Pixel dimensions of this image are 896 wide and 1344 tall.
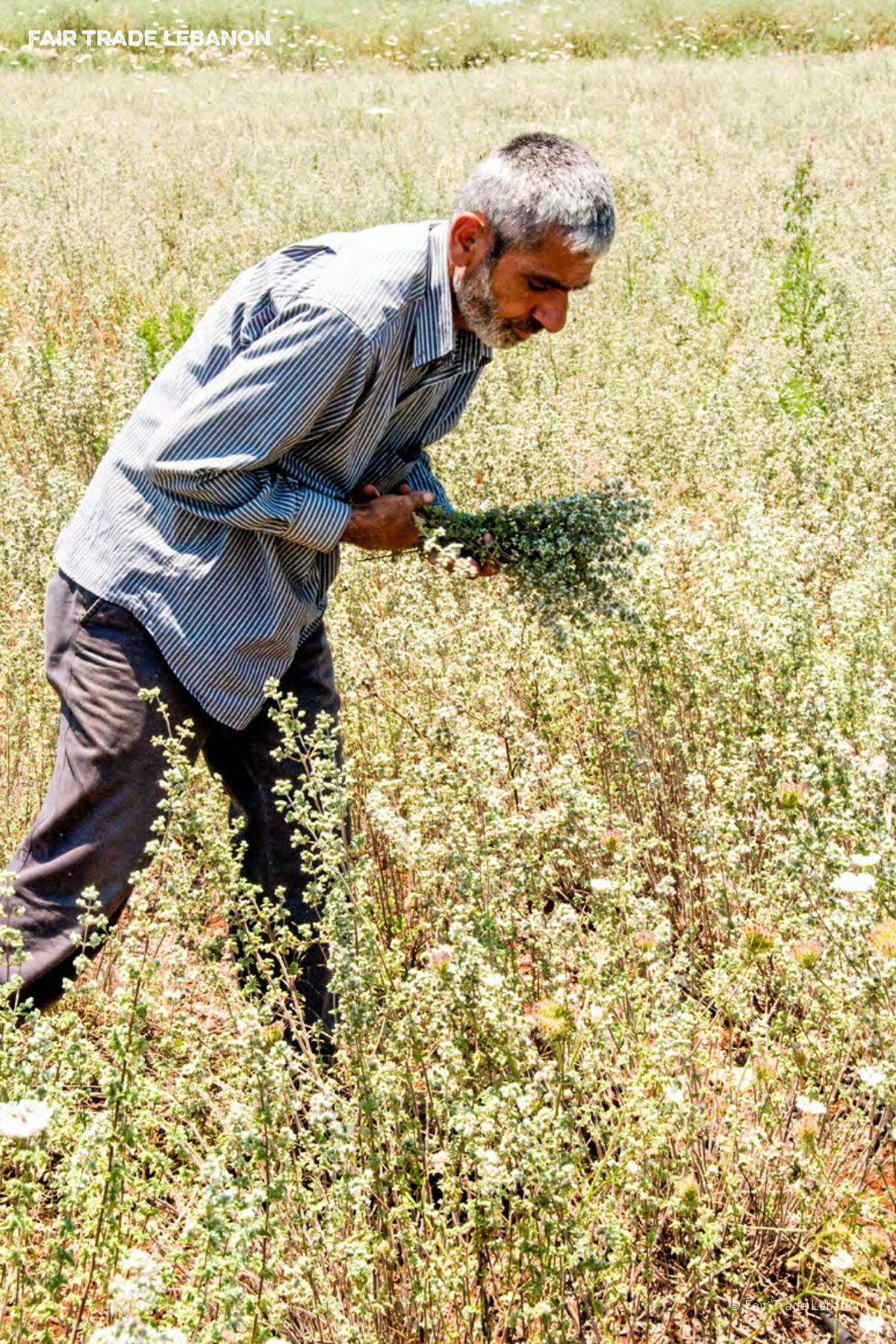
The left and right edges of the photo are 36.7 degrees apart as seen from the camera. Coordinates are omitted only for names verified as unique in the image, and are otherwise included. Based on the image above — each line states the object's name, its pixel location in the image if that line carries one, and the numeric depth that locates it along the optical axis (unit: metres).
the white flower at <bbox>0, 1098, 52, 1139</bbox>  1.62
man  2.53
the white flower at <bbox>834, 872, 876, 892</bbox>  2.17
